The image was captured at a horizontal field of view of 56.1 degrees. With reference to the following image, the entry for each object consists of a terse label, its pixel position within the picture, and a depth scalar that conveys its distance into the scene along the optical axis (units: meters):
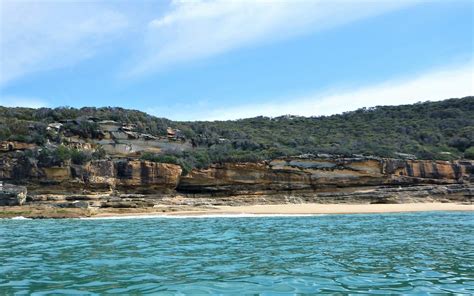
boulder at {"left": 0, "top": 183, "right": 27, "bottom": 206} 35.38
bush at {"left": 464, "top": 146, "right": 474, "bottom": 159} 50.66
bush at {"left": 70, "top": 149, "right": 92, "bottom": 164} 40.66
